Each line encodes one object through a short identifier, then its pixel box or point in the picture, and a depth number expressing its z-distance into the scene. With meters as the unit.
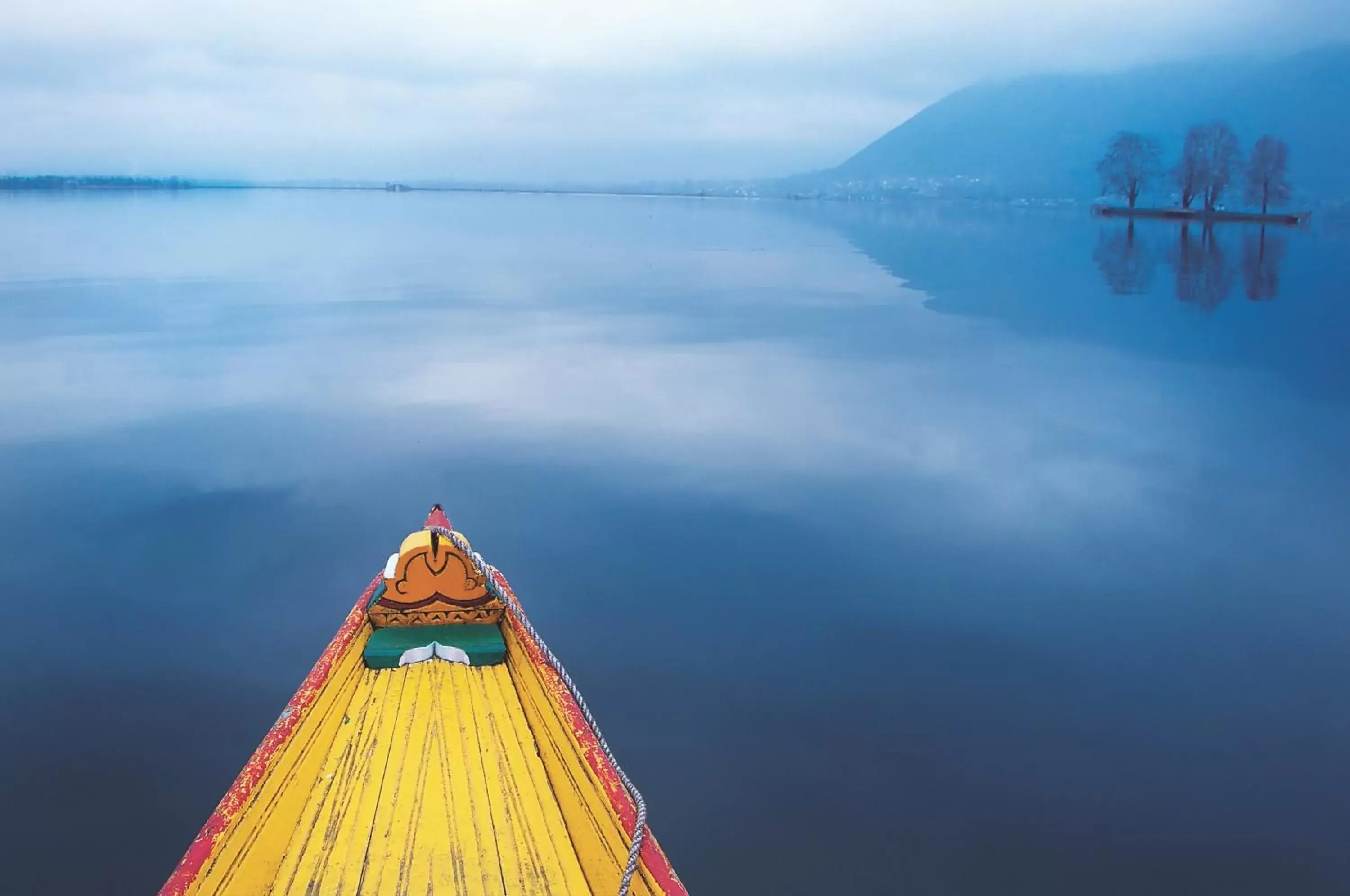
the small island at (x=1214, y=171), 83.56
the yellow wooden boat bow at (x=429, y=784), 4.53
